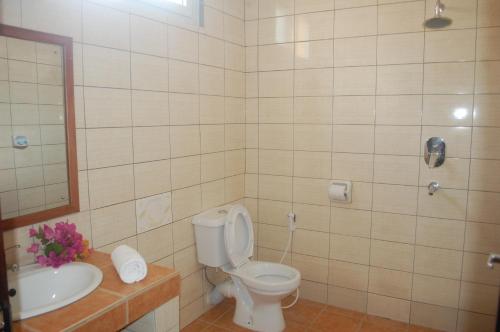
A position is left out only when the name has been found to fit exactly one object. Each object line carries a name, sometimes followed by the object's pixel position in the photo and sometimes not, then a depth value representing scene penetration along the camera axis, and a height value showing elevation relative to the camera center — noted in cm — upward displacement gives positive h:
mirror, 164 -2
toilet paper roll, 287 -49
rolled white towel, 160 -59
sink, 153 -66
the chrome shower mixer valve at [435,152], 261 -17
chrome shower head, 235 +66
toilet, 267 -102
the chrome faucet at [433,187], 264 -41
